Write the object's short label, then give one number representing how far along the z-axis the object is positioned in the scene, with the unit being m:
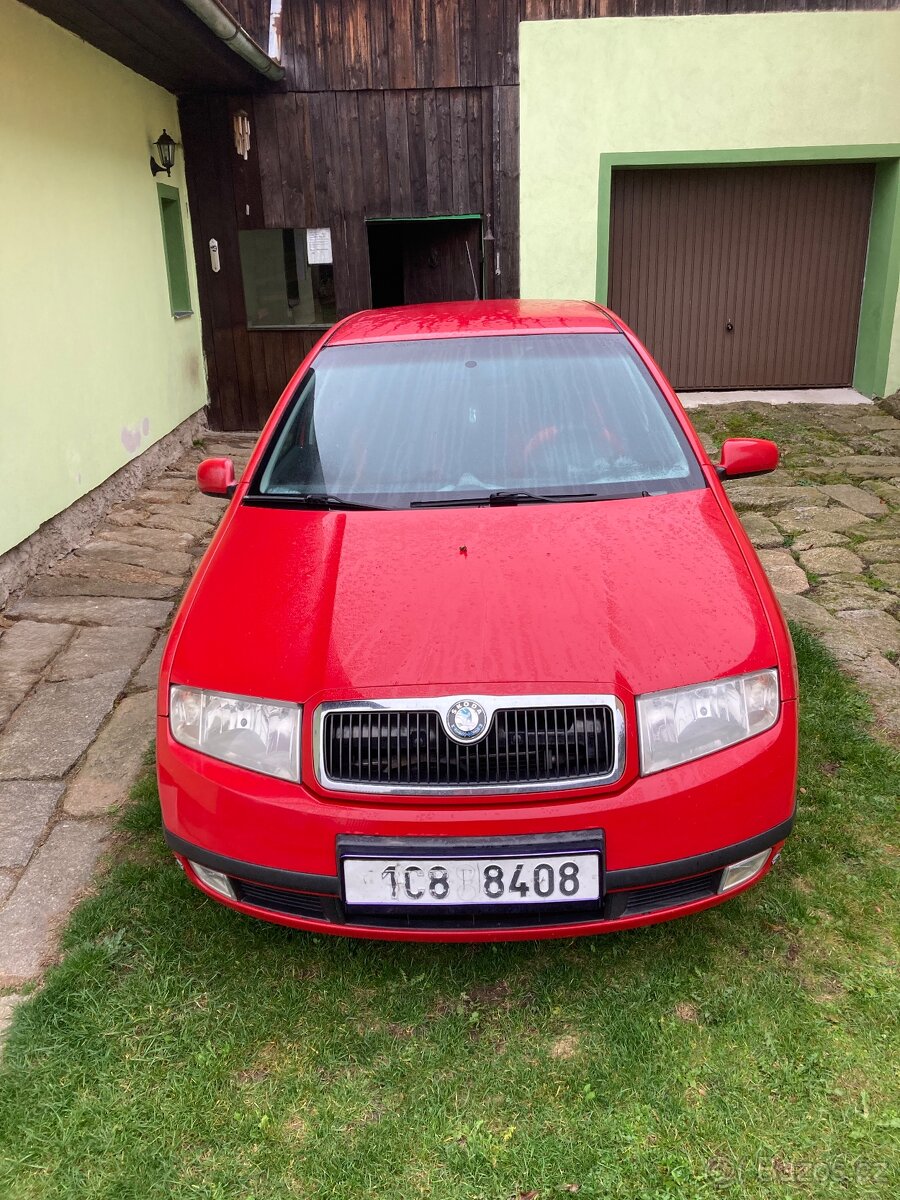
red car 2.05
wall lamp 7.90
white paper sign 9.05
